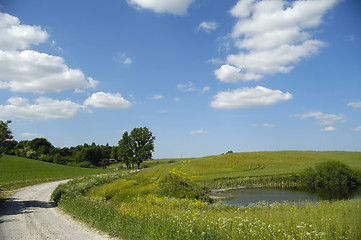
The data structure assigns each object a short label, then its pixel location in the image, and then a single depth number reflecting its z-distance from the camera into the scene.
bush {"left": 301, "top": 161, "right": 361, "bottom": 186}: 39.09
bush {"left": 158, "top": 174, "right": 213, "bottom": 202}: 21.89
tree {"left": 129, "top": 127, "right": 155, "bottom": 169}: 81.18
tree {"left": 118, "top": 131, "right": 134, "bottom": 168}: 80.25
